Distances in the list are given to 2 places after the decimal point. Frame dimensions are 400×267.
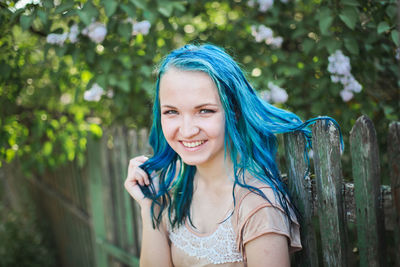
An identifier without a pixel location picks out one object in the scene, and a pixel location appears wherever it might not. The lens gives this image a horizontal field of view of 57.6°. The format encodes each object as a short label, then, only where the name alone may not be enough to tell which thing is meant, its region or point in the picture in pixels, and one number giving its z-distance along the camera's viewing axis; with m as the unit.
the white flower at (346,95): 1.95
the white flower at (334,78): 1.94
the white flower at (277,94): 2.17
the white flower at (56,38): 2.26
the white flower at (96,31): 2.24
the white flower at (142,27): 2.23
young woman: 1.37
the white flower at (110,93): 2.71
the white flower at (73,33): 2.26
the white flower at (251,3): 2.33
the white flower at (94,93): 2.45
